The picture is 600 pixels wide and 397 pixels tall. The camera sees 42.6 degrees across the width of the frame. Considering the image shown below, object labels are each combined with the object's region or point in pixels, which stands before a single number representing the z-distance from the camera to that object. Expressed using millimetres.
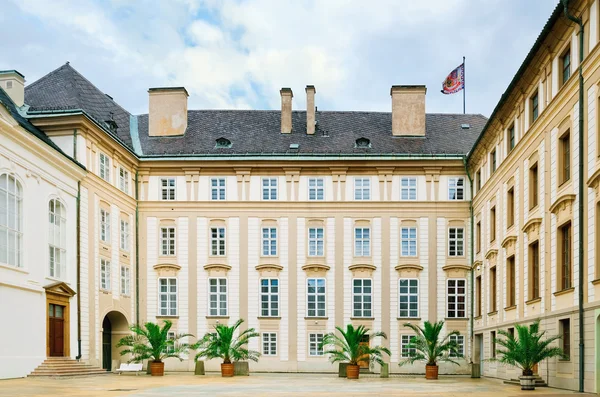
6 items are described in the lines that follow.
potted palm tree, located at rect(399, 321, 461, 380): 35219
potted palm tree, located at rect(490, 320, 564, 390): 24031
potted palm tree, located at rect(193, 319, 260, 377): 35594
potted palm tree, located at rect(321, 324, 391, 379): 34094
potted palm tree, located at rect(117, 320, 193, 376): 36219
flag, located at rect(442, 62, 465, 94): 48062
